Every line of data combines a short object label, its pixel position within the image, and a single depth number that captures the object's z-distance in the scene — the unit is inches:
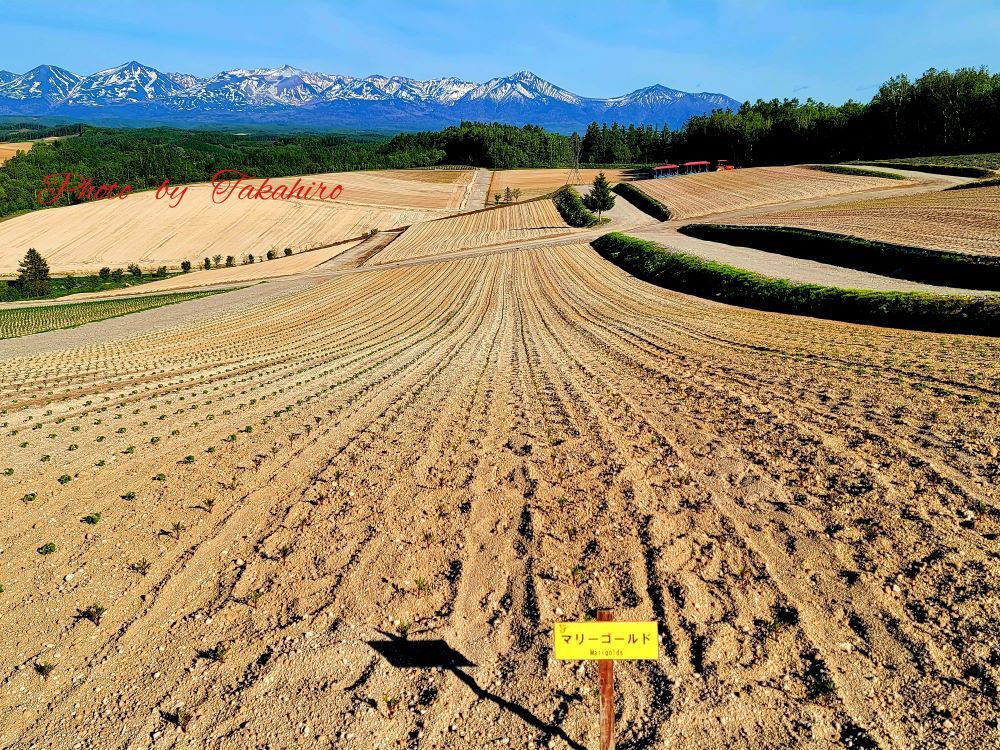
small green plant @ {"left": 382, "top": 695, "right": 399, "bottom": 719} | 242.7
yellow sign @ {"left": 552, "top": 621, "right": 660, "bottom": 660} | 191.2
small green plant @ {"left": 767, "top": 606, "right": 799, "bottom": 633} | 268.8
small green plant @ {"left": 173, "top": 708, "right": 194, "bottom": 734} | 237.5
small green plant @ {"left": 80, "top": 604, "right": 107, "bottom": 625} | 301.0
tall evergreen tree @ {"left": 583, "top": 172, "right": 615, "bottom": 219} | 2901.1
